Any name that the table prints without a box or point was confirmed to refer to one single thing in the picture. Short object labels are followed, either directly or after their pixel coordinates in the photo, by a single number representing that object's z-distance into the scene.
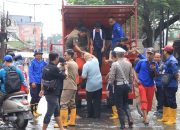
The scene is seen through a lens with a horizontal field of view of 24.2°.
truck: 12.00
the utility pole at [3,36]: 30.49
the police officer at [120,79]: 9.19
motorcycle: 9.15
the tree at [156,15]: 27.56
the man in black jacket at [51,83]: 8.52
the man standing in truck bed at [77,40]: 12.01
